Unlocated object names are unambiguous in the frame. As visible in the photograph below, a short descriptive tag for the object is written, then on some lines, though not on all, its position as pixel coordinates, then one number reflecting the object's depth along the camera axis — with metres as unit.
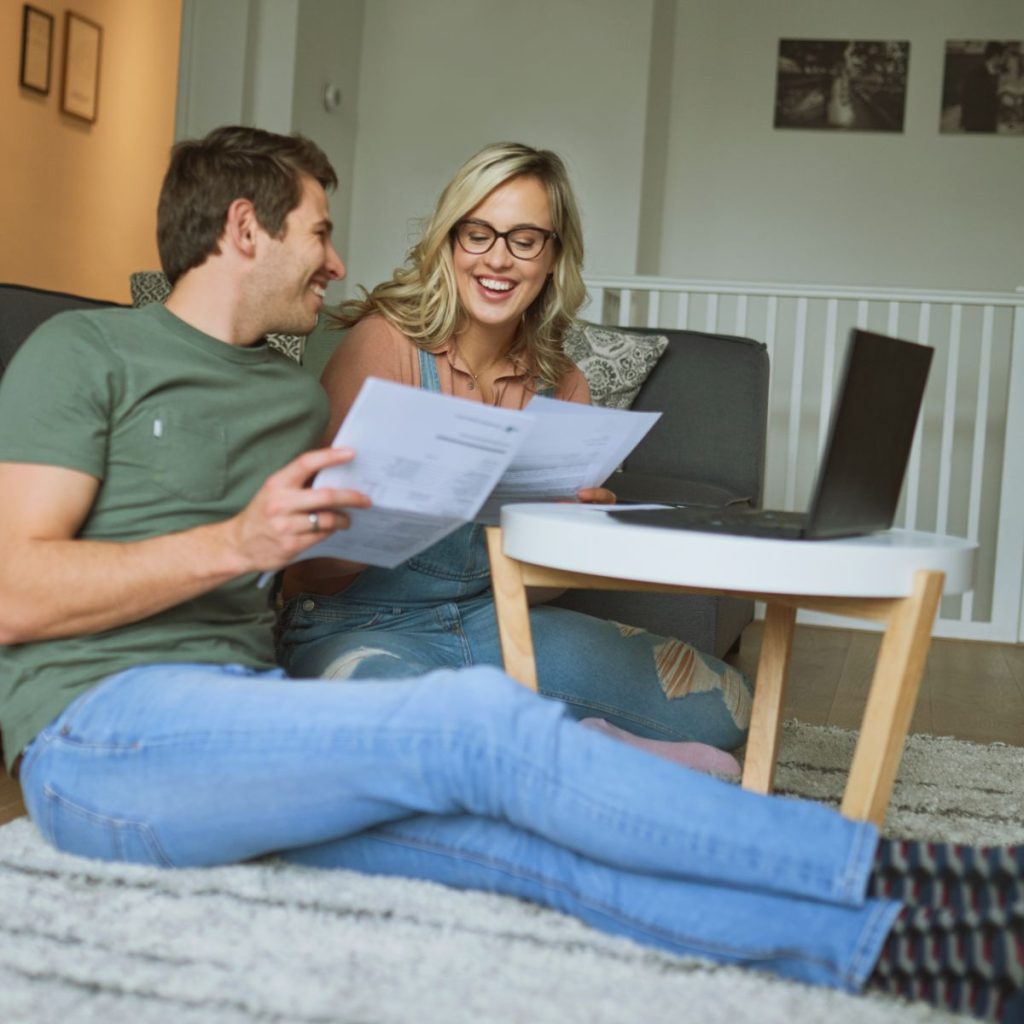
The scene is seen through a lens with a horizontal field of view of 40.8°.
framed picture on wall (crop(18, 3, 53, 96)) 4.74
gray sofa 3.07
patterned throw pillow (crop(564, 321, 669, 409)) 3.05
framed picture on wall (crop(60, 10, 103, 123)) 5.03
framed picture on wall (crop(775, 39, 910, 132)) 5.53
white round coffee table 1.26
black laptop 1.28
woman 1.84
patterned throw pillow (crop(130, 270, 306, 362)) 3.03
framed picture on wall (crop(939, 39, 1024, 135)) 5.42
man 1.13
